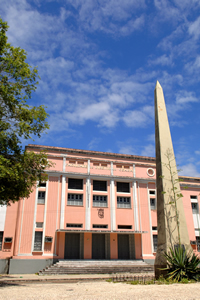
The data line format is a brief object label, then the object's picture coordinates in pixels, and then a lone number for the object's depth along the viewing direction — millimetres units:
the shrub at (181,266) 8984
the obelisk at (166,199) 10055
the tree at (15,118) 10430
